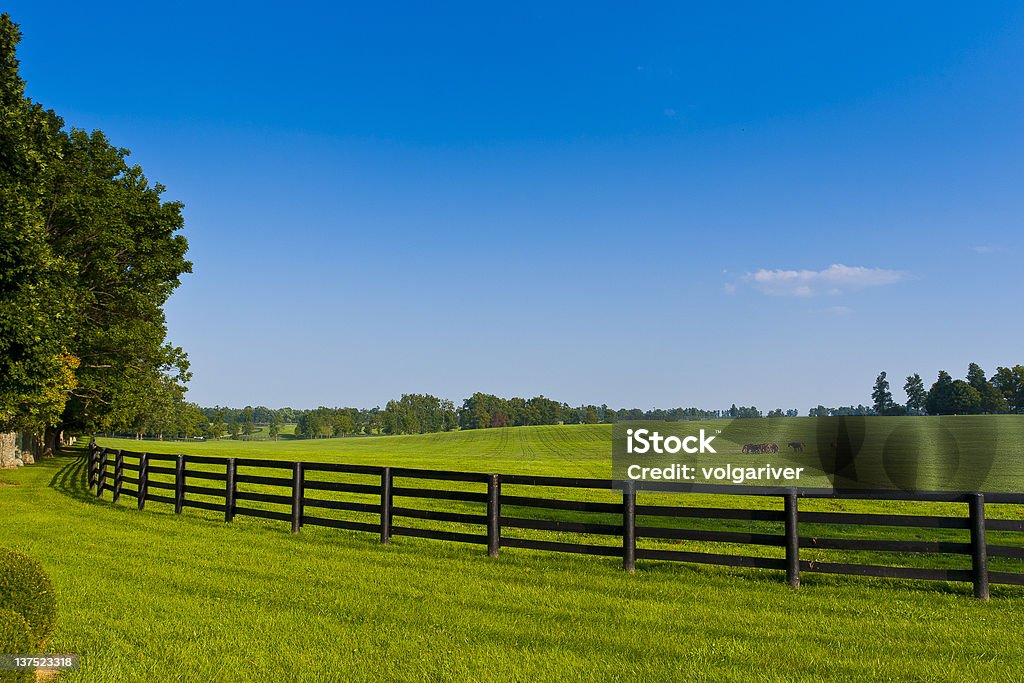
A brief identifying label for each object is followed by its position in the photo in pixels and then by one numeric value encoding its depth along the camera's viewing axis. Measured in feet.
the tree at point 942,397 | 470.39
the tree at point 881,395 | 608.60
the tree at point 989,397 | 449.89
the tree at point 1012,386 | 449.48
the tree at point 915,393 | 598.34
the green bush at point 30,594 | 19.67
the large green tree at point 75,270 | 67.46
